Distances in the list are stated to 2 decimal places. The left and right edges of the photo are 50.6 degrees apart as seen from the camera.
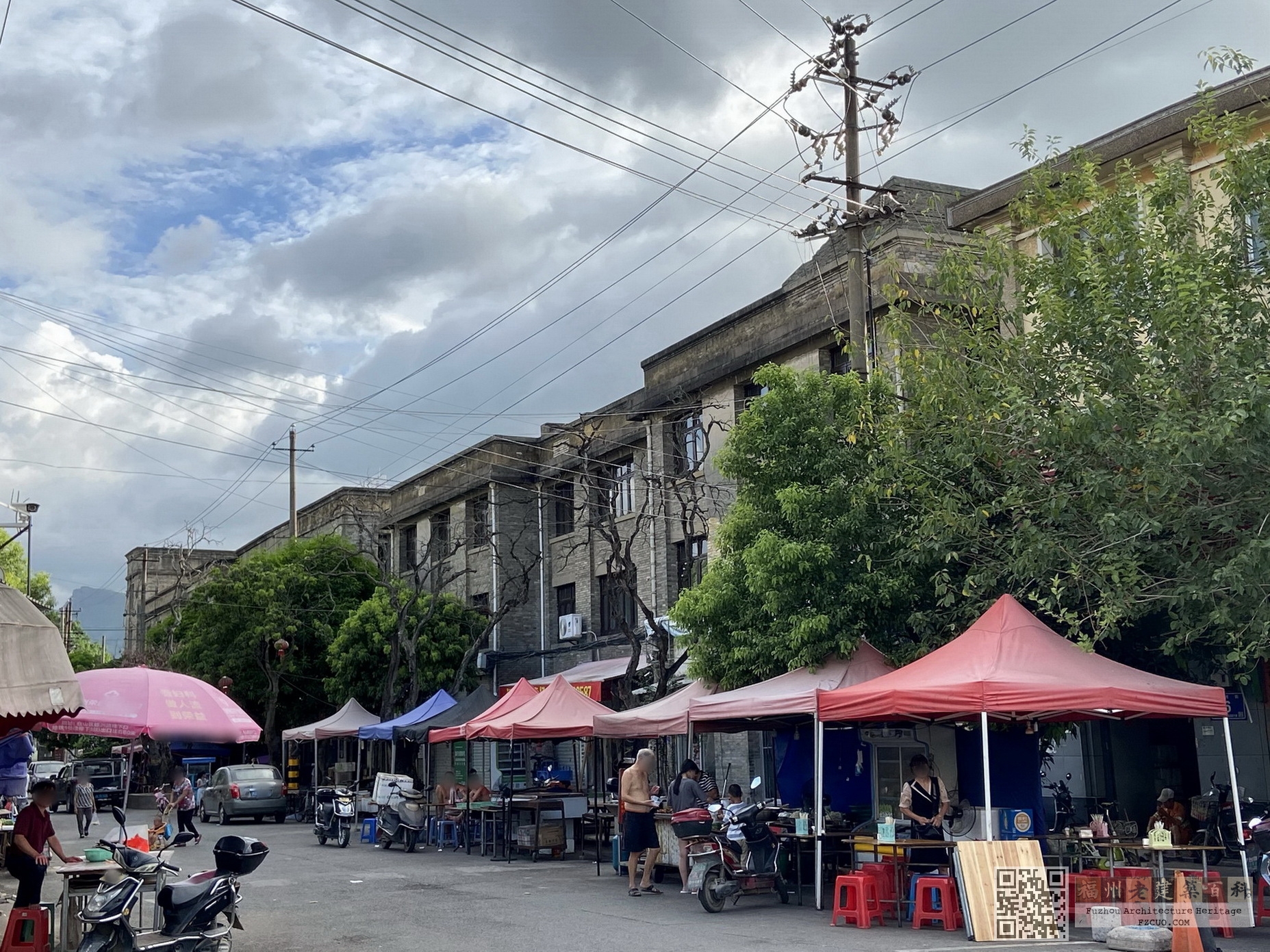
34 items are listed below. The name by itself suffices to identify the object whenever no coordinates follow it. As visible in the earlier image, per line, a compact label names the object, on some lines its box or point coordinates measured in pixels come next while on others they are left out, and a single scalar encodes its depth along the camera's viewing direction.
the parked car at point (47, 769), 47.62
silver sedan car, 34.94
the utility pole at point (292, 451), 50.56
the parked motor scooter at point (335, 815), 26.05
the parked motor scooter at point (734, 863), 14.66
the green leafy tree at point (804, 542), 17.66
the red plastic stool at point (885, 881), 13.88
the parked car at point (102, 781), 44.56
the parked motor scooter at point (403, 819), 24.94
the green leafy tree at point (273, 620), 41.94
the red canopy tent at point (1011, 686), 13.29
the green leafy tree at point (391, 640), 37.09
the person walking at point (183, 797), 21.06
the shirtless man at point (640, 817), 16.17
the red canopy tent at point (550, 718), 21.66
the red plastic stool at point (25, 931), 11.19
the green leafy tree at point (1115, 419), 13.47
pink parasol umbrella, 12.34
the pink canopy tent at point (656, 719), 18.19
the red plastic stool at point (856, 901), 13.50
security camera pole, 24.46
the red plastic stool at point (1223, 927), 12.36
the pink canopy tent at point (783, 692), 16.34
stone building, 26.44
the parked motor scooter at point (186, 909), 10.29
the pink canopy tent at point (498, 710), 23.03
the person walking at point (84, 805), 30.98
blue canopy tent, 28.78
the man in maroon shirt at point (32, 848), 11.41
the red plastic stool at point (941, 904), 13.24
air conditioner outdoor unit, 34.00
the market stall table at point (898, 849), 13.66
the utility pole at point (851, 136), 19.12
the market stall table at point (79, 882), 11.67
